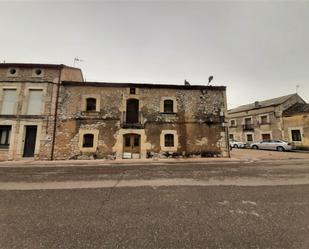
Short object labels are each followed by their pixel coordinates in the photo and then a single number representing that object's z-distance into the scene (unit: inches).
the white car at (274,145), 785.6
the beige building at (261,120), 947.3
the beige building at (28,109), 523.8
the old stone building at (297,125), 809.5
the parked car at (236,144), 1026.6
